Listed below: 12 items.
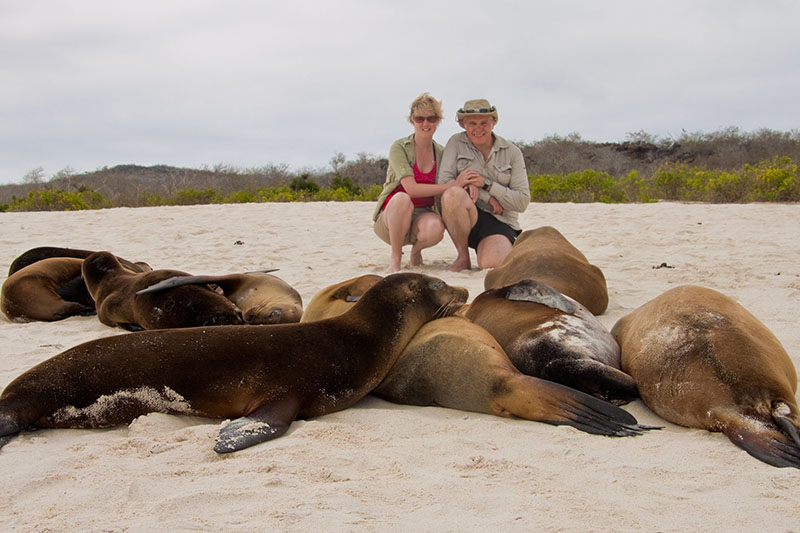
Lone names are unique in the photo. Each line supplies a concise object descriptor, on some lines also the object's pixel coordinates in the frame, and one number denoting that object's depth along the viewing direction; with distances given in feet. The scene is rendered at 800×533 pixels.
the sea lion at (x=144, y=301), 16.15
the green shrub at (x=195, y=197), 64.44
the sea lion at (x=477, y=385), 10.76
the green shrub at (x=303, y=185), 75.30
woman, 26.11
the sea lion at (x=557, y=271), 17.48
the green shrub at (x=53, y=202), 55.72
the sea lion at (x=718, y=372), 9.61
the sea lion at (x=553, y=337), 12.04
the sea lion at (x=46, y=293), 20.01
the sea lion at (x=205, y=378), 10.77
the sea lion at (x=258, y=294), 16.65
